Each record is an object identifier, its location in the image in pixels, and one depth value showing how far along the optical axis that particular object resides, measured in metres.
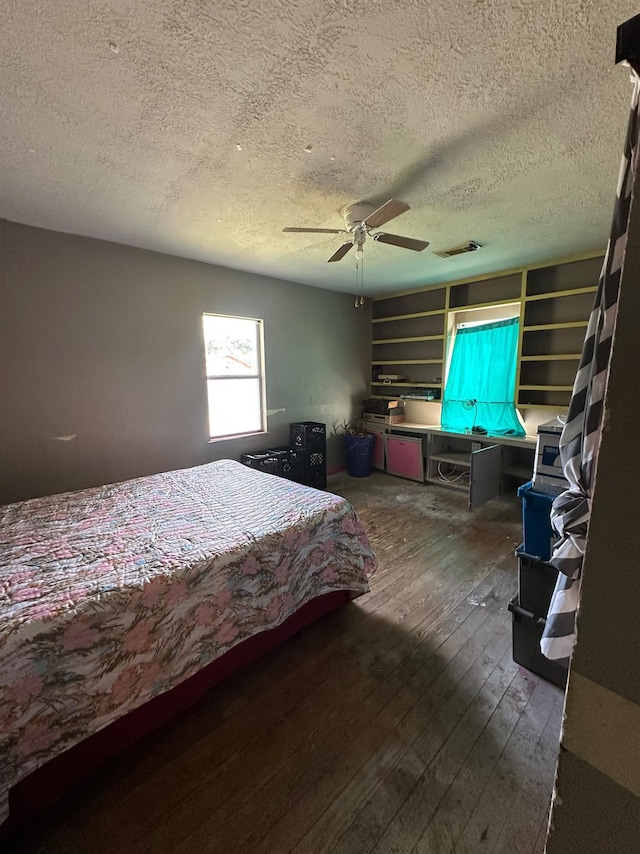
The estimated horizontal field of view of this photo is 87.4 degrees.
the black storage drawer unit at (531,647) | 1.65
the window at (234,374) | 3.75
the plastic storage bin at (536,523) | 1.68
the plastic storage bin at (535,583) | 1.63
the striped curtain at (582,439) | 0.83
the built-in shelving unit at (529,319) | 3.57
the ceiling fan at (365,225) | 1.95
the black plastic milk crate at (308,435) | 4.26
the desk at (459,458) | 3.58
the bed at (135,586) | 1.11
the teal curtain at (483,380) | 3.99
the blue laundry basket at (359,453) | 4.82
